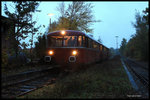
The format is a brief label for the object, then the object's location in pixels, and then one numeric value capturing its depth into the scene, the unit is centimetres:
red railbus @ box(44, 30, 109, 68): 1008
